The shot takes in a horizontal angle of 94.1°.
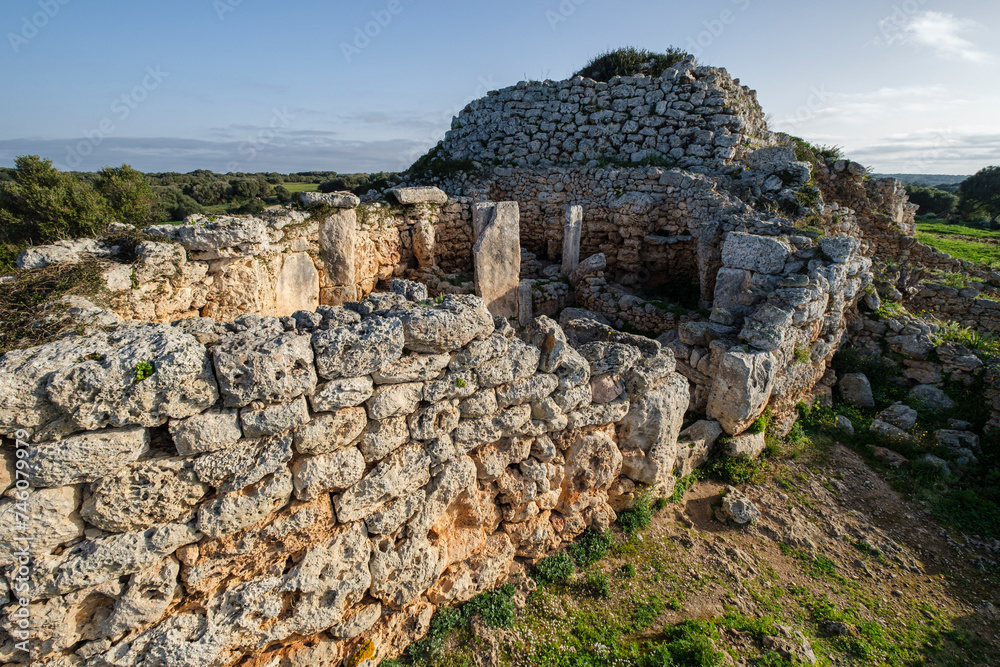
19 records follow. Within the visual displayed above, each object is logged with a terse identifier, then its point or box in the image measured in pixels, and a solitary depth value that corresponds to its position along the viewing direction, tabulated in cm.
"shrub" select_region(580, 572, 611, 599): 448
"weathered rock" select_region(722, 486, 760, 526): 540
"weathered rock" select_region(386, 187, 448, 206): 966
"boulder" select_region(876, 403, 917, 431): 693
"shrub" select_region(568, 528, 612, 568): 480
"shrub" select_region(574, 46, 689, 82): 1372
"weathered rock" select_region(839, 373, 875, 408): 755
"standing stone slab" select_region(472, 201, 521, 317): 880
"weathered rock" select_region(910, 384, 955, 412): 729
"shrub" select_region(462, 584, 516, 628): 420
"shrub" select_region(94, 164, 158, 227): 1470
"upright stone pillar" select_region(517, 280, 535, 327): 948
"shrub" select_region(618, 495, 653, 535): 515
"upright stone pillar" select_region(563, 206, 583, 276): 1098
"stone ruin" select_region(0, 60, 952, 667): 283
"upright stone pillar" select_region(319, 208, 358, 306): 806
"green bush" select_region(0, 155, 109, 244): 1364
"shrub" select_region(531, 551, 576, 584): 461
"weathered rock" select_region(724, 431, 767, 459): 613
